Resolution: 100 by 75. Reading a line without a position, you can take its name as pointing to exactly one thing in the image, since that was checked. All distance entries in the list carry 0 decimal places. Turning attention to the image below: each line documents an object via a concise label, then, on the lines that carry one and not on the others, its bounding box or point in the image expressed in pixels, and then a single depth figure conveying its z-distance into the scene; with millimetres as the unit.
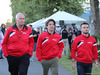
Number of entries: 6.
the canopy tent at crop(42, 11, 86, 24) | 19000
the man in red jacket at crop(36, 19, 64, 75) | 6523
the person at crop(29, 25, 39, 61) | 14609
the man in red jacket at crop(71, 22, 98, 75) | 6223
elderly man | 6199
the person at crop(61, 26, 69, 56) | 16625
